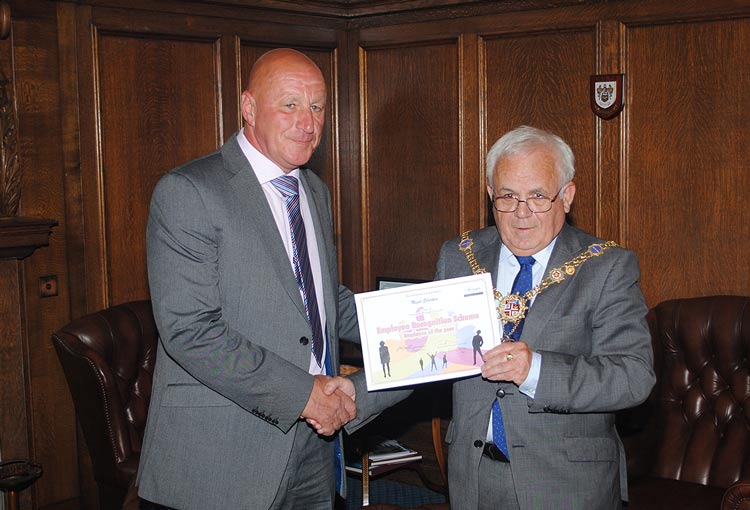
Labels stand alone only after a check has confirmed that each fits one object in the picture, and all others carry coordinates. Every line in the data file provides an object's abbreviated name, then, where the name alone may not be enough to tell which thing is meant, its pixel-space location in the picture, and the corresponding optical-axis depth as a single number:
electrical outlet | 4.06
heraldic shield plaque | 4.22
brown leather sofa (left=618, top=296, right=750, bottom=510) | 3.69
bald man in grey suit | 2.41
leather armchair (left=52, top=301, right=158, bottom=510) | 3.81
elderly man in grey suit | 2.23
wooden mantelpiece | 3.81
